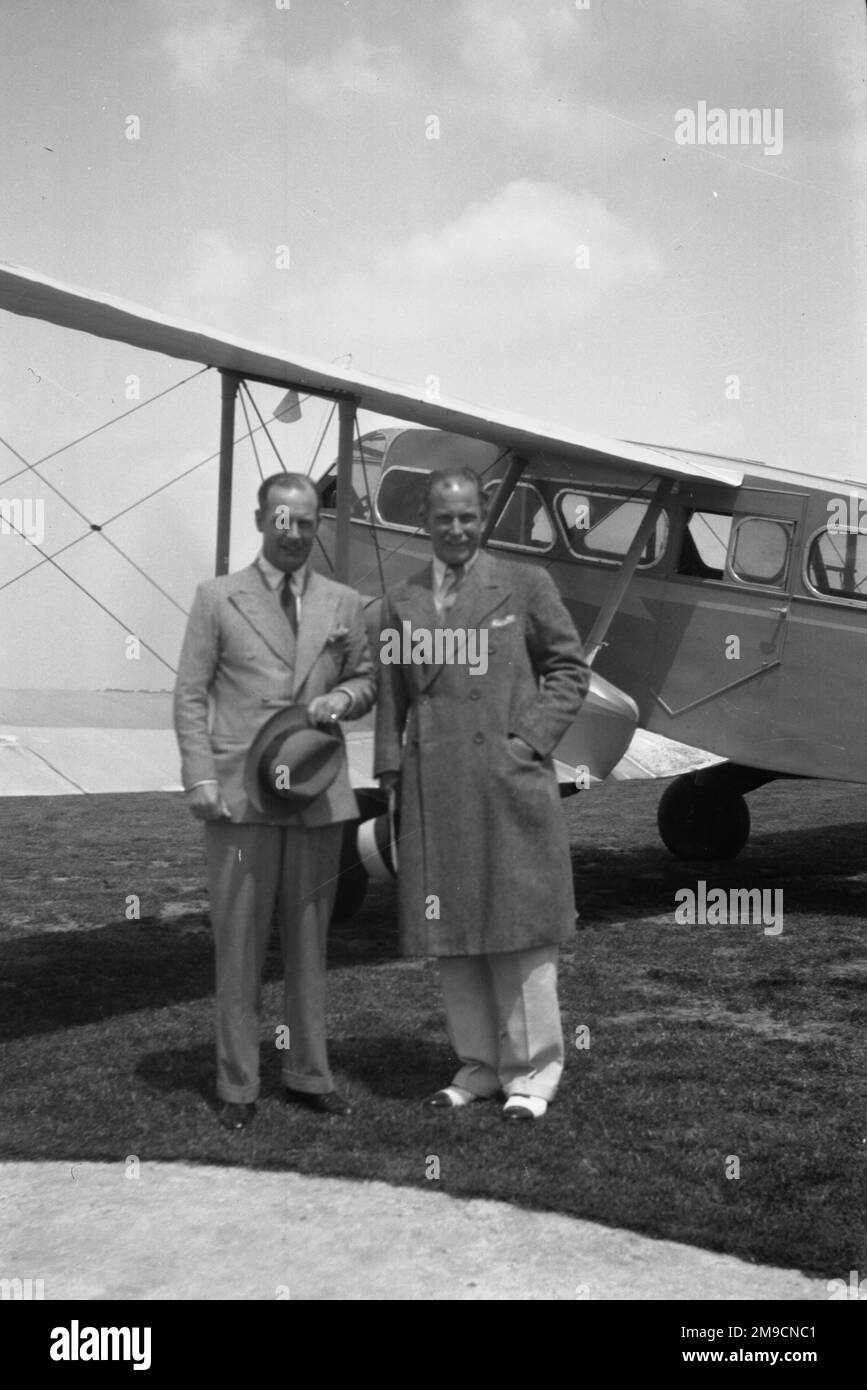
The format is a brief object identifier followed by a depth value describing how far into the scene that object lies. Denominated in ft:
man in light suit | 14.48
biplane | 26.68
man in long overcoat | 14.64
